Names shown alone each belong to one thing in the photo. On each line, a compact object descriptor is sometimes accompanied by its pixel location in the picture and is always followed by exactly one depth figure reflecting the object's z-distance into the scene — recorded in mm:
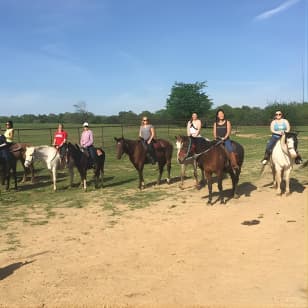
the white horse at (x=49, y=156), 12586
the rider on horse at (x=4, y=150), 12705
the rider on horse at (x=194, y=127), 11219
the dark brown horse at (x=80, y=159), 12227
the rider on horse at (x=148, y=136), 12492
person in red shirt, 12602
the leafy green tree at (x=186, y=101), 64688
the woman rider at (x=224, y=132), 9805
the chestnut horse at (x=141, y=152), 11904
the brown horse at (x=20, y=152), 14016
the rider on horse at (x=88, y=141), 12398
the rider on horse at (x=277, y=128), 10016
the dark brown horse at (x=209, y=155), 9547
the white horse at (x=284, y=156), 9641
